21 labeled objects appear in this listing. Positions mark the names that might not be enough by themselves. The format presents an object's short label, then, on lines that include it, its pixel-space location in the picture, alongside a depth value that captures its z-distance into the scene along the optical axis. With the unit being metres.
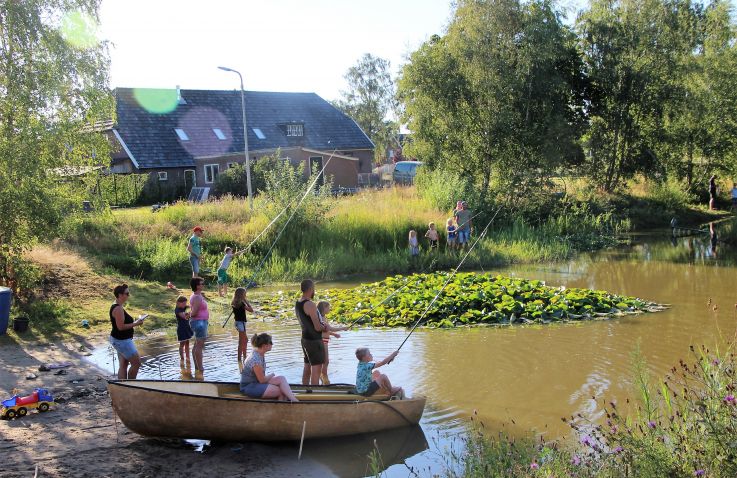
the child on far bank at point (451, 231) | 21.96
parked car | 46.00
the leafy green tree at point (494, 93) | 30.39
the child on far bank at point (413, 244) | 21.34
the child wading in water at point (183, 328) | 10.91
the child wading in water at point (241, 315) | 11.12
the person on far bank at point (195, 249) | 17.03
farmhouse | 39.69
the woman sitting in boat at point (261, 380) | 8.11
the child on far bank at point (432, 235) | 21.91
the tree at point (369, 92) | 72.69
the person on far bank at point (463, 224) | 21.91
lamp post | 24.99
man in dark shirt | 9.22
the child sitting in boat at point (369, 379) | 8.76
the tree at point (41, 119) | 13.97
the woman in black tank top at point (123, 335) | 9.29
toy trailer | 8.62
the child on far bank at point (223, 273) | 16.83
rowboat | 7.62
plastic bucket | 13.17
